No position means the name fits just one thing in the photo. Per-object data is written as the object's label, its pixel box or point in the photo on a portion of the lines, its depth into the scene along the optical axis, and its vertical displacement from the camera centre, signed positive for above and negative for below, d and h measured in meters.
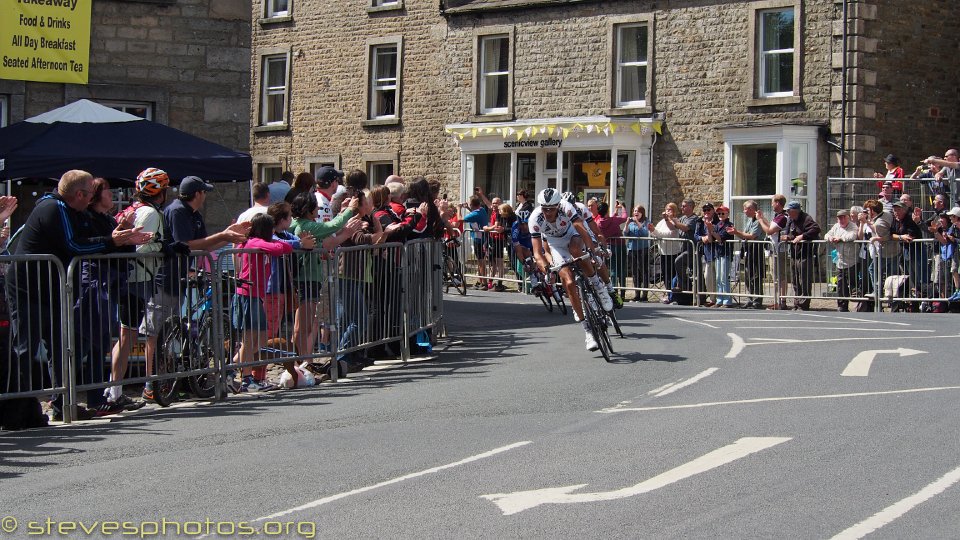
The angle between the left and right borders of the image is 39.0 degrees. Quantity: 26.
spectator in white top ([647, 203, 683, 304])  24.28 +0.12
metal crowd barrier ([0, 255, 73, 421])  10.24 -0.67
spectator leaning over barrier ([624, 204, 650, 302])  24.53 -0.22
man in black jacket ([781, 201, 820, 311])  22.72 +0.04
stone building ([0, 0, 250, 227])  20.03 +2.59
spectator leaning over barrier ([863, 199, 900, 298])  21.64 +0.06
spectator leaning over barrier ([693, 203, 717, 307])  23.67 -0.21
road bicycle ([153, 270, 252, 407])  11.48 -0.86
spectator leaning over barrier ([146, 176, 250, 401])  11.38 +0.03
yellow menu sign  19.38 +2.91
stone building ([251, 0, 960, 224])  30.69 +4.02
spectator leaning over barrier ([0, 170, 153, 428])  10.30 -0.24
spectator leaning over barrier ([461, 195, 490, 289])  27.81 +0.45
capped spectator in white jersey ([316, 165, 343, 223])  16.02 +0.67
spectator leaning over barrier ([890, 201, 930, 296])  21.28 -0.07
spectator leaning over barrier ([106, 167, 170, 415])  11.09 -0.29
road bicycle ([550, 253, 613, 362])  14.34 -0.64
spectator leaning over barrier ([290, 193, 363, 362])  12.84 -0.23
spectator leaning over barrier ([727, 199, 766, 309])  23.02 -0.25
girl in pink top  12.12 -0.52
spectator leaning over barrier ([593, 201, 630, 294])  24.95 +0.11
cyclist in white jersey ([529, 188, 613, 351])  15.14 +0.18
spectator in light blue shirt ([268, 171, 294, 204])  18.64 +0.75
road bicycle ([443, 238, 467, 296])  25.75 -0.44
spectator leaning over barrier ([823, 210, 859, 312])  22.16 -0.14
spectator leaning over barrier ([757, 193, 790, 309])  22.91 +0.23
